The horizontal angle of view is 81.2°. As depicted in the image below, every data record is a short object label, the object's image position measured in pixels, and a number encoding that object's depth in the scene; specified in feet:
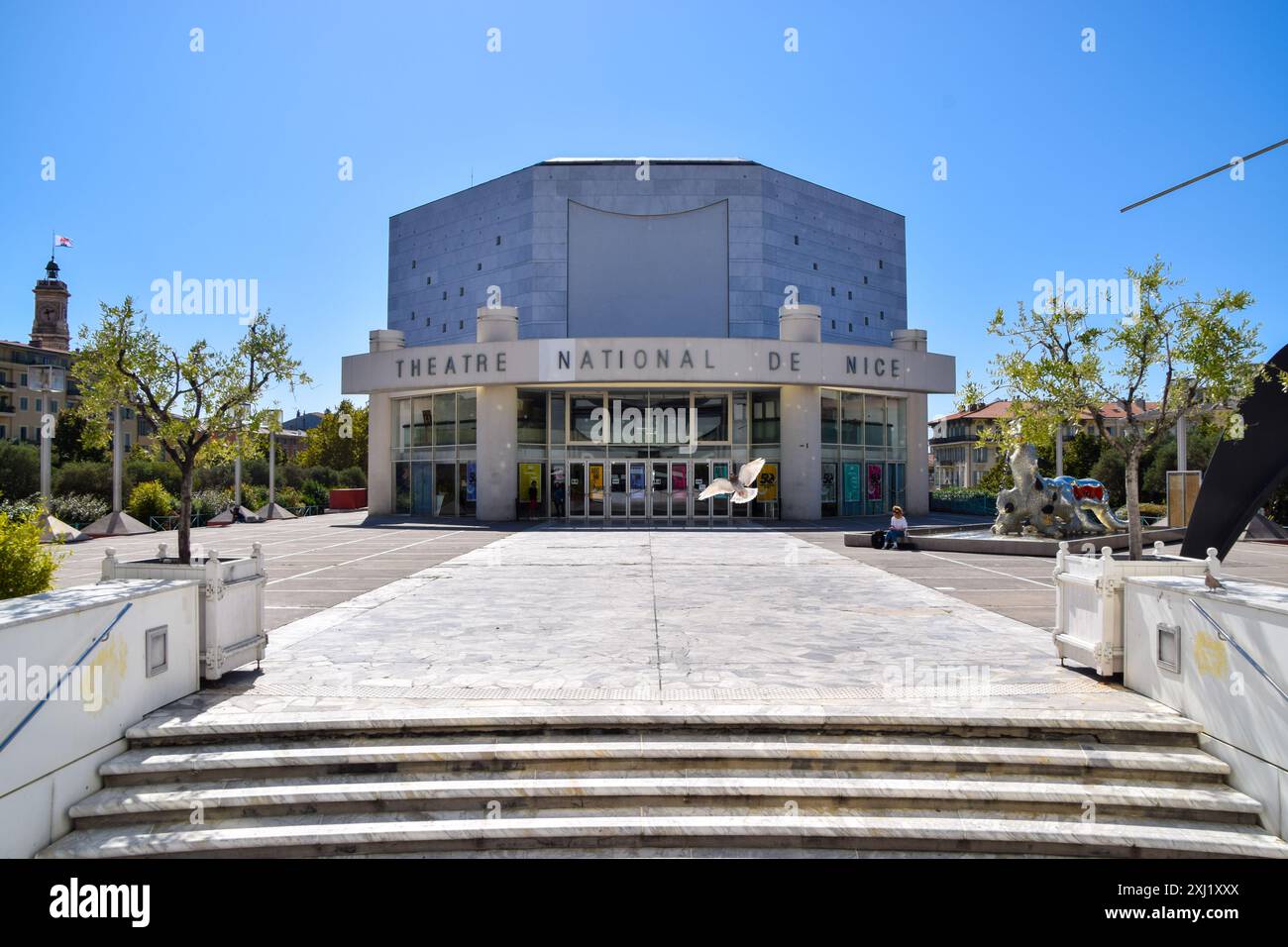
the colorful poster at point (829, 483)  106.32
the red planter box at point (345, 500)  148.97
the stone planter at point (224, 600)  21.80
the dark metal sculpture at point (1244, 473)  35.09
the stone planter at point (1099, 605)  21.56
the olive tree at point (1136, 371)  27.96
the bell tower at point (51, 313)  297.33
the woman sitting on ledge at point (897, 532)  64.69
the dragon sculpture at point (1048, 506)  65.00
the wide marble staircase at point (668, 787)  15.31
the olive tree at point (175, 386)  29.76
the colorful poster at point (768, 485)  104.63
